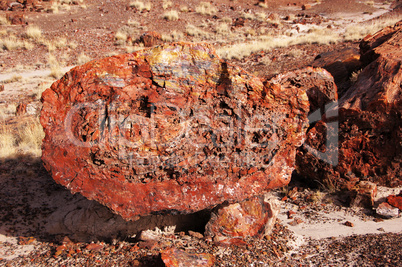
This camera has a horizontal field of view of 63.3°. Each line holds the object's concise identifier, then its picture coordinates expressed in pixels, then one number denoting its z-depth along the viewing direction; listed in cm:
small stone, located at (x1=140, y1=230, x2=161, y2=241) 357
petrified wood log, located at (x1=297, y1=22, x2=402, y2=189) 441
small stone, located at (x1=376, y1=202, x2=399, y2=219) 415
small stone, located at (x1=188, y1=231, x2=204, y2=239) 364
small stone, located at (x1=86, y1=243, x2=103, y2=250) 348
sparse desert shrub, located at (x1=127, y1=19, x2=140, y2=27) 1664
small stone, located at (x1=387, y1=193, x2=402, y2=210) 431
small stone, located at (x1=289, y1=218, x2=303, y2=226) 415
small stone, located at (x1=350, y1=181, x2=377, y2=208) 439
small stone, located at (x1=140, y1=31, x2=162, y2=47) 1446
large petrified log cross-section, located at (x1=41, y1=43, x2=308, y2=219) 314
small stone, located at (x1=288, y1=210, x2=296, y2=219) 432
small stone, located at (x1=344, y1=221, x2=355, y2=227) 405
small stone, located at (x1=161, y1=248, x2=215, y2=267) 299
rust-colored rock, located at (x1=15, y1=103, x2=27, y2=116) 821
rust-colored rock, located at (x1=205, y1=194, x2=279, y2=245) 362
